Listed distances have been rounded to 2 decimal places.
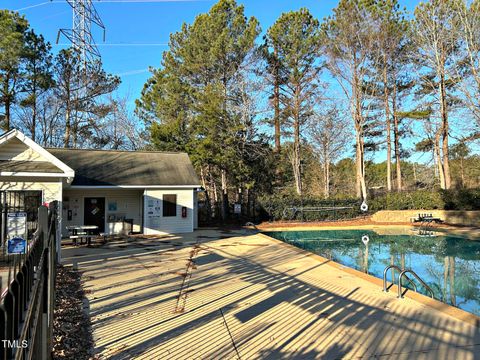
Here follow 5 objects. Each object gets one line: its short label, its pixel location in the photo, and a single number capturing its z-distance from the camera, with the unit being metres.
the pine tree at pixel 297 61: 25.33
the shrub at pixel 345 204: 21.36
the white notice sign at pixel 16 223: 9.54
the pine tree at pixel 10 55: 19.67
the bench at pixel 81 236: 12.55
